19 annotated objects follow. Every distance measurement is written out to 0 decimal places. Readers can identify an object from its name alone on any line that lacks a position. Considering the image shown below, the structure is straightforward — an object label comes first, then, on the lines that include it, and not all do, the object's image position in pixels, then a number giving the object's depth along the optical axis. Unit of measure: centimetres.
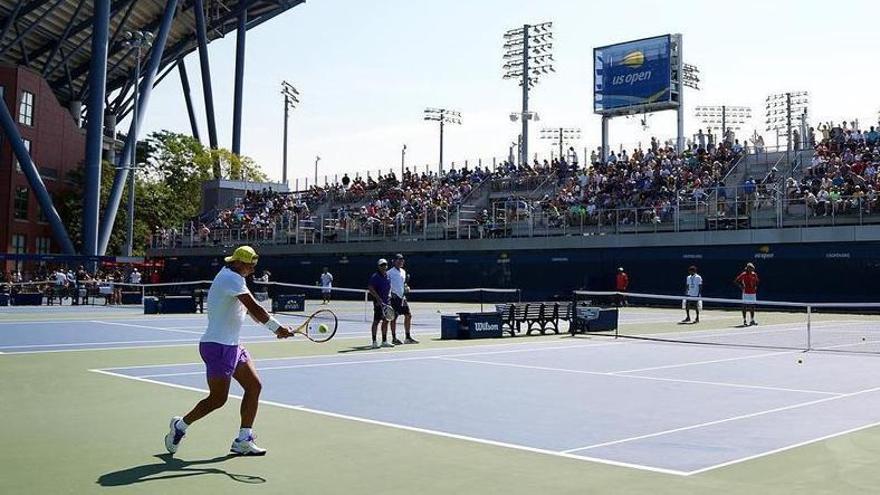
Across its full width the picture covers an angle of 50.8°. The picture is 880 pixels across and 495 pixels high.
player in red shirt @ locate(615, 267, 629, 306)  3603
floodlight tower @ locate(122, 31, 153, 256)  5019
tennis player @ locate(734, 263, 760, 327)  2720
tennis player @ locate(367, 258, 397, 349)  1886
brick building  6675
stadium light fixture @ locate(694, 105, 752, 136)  10956
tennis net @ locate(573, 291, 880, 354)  2188
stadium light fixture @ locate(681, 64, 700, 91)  8750
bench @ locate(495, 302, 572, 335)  2336
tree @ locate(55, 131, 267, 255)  7731
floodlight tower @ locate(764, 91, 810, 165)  9994
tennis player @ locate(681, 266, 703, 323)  2950
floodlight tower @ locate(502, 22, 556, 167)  6944
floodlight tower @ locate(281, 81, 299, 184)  9288
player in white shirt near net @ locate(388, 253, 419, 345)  1973
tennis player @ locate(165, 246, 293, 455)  786
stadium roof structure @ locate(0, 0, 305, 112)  7156
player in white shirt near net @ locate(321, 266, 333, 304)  4028
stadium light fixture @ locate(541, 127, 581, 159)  11162
